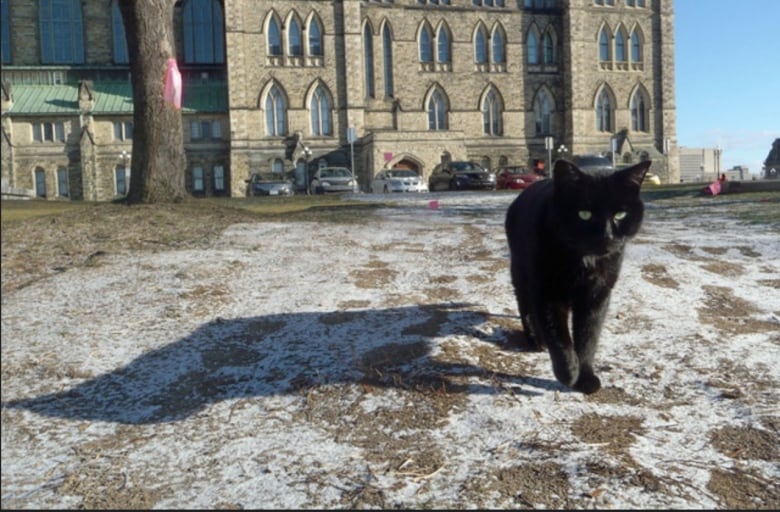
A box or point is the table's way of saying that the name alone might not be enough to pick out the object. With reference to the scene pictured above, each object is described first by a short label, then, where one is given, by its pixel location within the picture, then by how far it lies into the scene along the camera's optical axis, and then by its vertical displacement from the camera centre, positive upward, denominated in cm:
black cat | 328 -26
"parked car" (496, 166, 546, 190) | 3186 +128
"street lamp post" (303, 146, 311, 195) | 4462 +365
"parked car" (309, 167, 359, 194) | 3334 +142
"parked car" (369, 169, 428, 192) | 3189 +126
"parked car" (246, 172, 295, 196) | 3425 +127
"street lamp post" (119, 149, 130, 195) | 4480 +369
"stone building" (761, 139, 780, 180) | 4091 +211
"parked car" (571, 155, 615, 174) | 3041 +188
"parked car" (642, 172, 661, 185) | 3681 +110
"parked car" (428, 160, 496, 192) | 3197 +140
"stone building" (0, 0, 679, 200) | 4469 +858
